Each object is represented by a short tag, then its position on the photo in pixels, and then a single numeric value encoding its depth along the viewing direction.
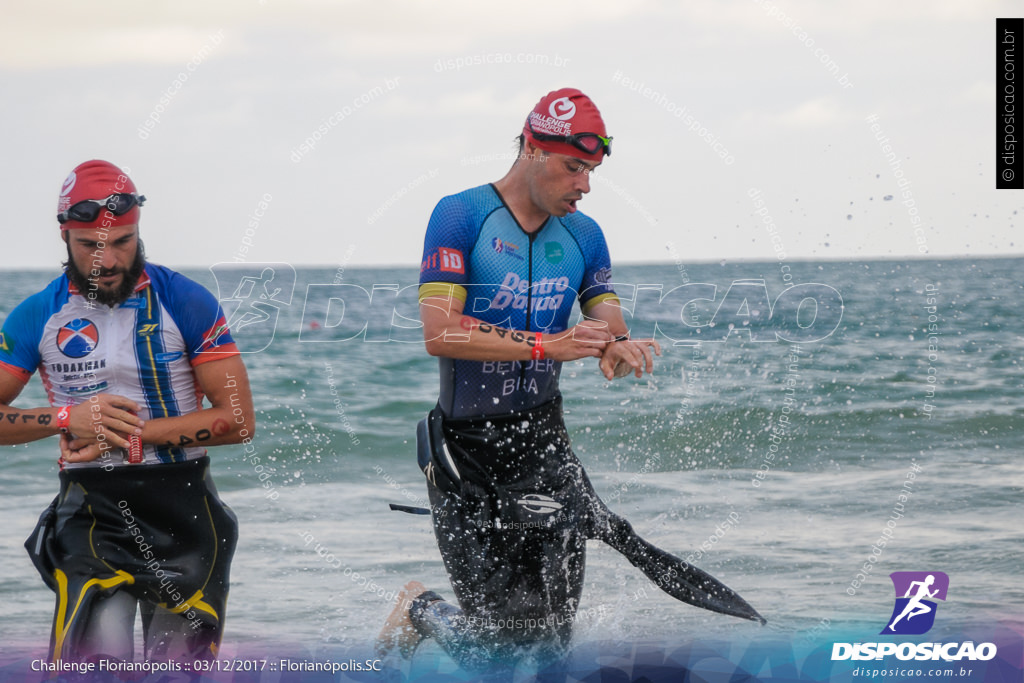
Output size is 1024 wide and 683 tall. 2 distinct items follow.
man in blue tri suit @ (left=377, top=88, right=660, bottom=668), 8.72
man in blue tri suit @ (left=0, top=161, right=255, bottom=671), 7.90
